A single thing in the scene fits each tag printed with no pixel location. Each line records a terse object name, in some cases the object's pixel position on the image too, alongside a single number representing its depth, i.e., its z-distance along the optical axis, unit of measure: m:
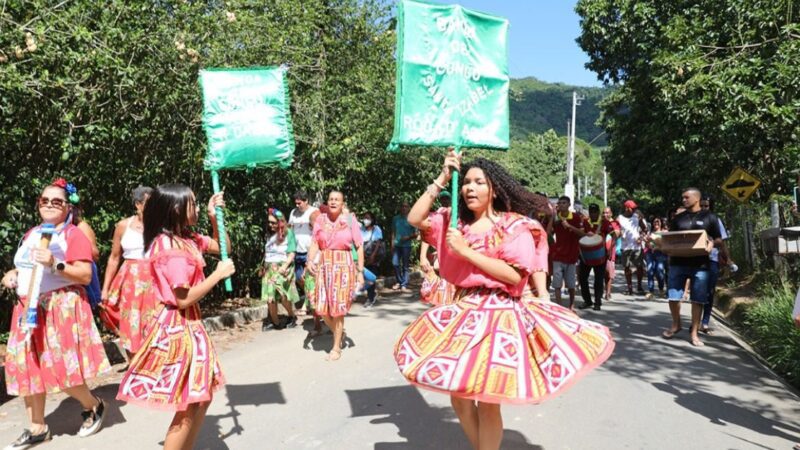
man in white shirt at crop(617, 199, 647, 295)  13.97
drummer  10.69
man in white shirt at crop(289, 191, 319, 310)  9.30
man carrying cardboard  7.85
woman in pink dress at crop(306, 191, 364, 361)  7.40
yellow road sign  13.55
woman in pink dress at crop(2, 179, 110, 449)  4.49
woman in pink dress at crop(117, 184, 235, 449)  3.66
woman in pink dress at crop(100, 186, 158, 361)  5.91
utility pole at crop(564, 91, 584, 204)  36.48
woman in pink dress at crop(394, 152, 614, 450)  3.37
